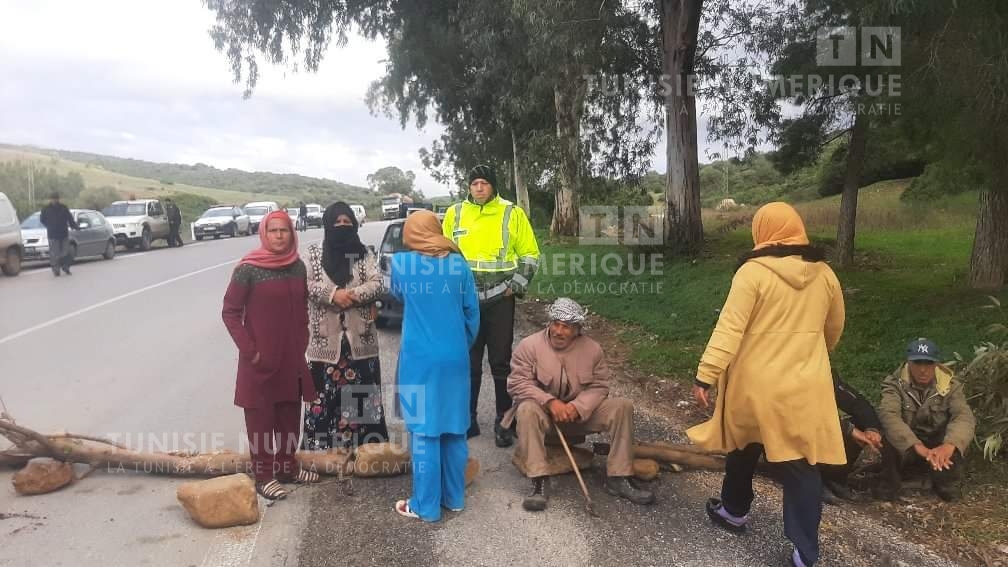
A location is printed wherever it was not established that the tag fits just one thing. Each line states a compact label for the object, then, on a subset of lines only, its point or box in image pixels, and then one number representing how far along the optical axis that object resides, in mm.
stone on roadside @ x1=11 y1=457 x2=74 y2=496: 4102
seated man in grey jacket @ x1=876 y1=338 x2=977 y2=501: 3947
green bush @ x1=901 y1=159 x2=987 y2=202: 8498
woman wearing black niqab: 4336
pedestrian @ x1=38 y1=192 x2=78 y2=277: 14547
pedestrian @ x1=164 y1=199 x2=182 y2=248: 22984
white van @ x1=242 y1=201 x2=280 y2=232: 32906
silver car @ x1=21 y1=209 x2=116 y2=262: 16672
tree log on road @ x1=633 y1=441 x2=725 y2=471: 4512
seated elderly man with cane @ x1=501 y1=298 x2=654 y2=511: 4086
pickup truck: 21625
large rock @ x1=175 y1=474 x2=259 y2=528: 3738
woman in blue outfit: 3873
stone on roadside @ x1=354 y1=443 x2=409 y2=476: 4352
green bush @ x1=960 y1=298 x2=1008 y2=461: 4355
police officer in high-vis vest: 4926
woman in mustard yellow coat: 3254
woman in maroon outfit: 4016
